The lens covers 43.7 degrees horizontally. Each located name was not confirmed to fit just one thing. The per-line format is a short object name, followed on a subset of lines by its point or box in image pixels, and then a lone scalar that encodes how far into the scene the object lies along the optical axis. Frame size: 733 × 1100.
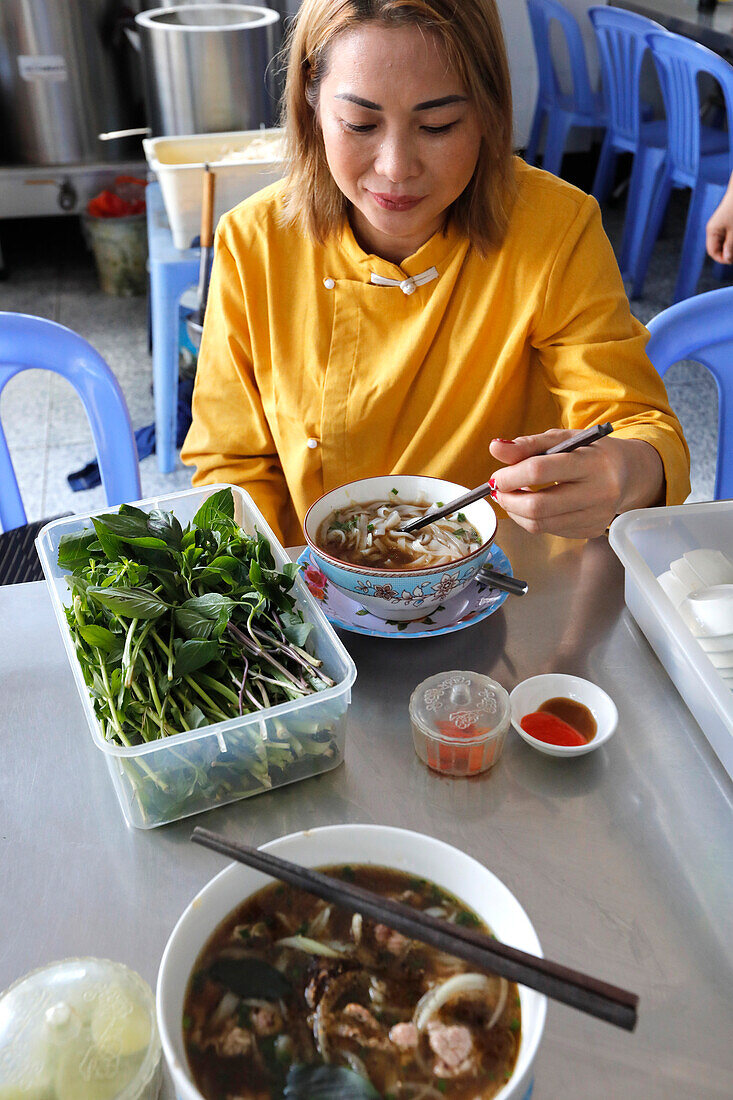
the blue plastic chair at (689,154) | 3.69
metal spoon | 1.13
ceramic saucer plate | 1.09
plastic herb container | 0.84
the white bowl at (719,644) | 0.96
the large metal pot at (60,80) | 3.97
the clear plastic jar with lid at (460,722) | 0.92
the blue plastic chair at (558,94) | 4.61
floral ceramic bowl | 1.04
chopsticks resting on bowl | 0.55
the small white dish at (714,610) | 0.96
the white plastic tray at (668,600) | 0.92
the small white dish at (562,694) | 0.98
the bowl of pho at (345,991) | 0.59
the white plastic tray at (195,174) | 2.72
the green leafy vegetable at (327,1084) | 0.58
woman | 1.21
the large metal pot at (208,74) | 3.19
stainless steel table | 0.73
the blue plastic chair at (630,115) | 4.12
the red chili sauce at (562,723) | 0.97
